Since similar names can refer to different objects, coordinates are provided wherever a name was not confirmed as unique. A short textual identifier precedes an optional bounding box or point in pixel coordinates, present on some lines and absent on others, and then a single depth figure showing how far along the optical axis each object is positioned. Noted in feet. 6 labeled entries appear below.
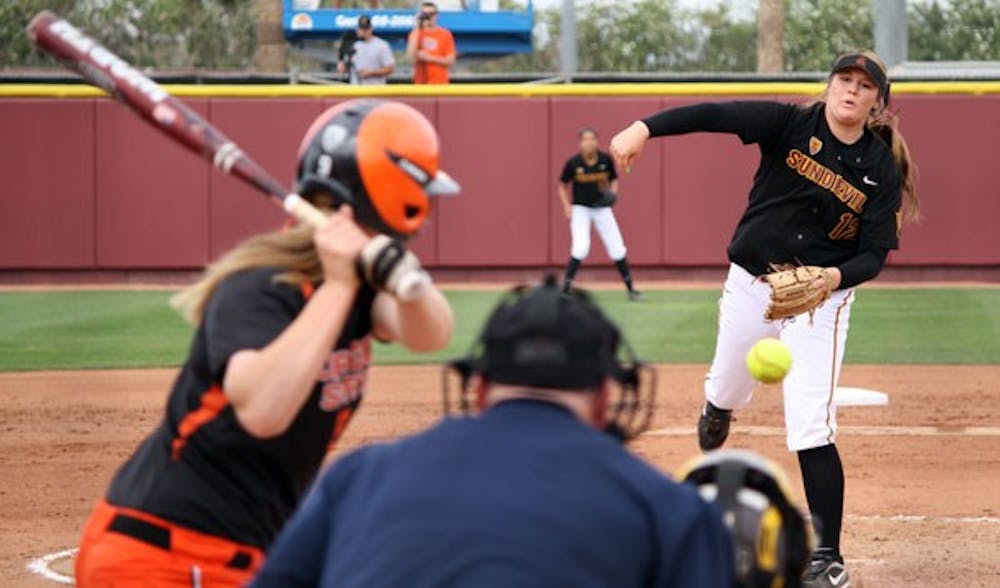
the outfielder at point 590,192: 132.36
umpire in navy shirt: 17.07
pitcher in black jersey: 44.65
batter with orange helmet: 22.20
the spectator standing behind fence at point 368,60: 156.66
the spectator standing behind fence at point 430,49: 155.63
